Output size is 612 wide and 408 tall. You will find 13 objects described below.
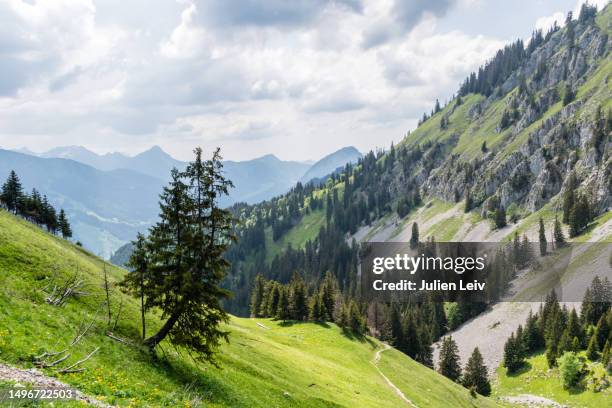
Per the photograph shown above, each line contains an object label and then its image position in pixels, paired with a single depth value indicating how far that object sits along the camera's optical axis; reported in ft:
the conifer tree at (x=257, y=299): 365.40
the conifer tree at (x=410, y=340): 375.86
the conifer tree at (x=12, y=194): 325.42
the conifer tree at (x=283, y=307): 314.96
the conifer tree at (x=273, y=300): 328.70
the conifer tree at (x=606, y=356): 305.32
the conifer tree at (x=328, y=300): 313.12
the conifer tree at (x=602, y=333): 343.67
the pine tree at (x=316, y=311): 309.01
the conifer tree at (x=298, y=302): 313.12
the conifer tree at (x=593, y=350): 336.49
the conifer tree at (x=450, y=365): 346.74
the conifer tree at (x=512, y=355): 381.19
